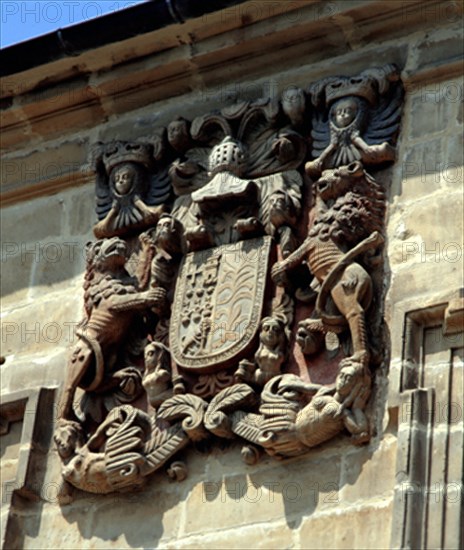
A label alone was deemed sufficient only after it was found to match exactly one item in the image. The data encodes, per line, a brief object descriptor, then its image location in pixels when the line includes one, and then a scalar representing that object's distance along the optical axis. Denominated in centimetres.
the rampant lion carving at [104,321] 1673
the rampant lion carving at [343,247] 1577
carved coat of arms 1576
